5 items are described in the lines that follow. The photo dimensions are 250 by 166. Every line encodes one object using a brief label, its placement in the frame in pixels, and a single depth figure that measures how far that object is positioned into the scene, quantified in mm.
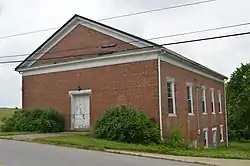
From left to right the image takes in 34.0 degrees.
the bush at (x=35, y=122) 25969
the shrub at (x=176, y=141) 22241
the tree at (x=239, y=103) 49312
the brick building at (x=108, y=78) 24266
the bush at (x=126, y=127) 21516
